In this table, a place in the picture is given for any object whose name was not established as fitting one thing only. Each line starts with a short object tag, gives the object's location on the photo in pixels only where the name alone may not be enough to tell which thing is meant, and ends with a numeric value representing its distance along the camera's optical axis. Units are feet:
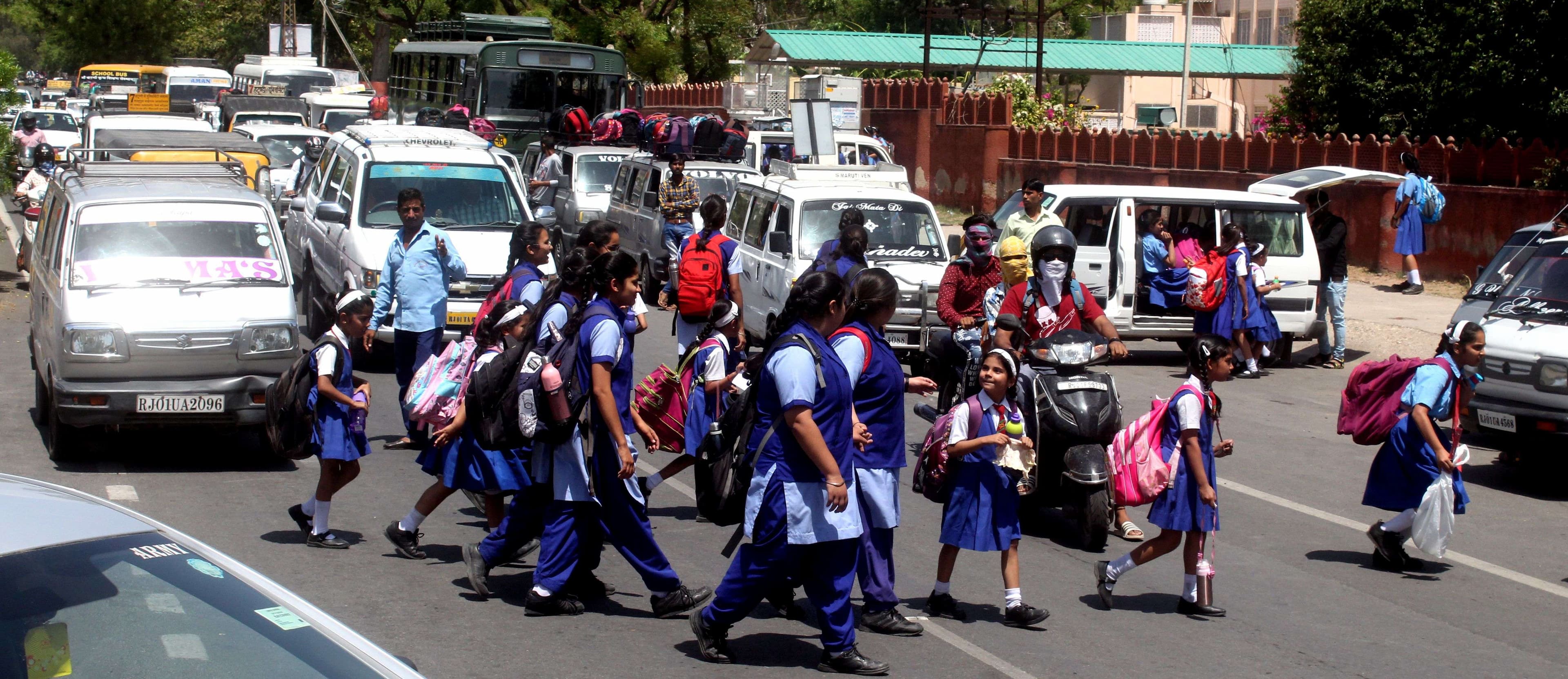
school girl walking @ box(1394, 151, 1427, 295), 62.44
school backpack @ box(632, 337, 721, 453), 24.95
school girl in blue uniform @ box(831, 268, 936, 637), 19.43
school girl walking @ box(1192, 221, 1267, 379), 44.88
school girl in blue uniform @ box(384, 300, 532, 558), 22.41
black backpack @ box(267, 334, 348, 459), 23.89
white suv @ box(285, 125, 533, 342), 41.47
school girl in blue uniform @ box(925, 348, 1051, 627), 20.53
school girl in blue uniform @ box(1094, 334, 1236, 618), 21.26
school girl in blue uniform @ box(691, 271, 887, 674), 17.49
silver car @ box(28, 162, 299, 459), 29.45
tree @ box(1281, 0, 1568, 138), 70.28
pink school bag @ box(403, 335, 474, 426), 23.30
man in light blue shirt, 31.42
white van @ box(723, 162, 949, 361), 43.98
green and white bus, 89.56
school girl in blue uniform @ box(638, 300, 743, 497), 24.75
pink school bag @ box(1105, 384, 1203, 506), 21.59
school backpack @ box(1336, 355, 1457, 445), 25.14
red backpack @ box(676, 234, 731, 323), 32.58
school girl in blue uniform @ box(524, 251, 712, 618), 19.79
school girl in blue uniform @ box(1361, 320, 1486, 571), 24.26
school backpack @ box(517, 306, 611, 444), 19.80
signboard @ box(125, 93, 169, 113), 104.63
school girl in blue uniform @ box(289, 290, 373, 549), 23.86
